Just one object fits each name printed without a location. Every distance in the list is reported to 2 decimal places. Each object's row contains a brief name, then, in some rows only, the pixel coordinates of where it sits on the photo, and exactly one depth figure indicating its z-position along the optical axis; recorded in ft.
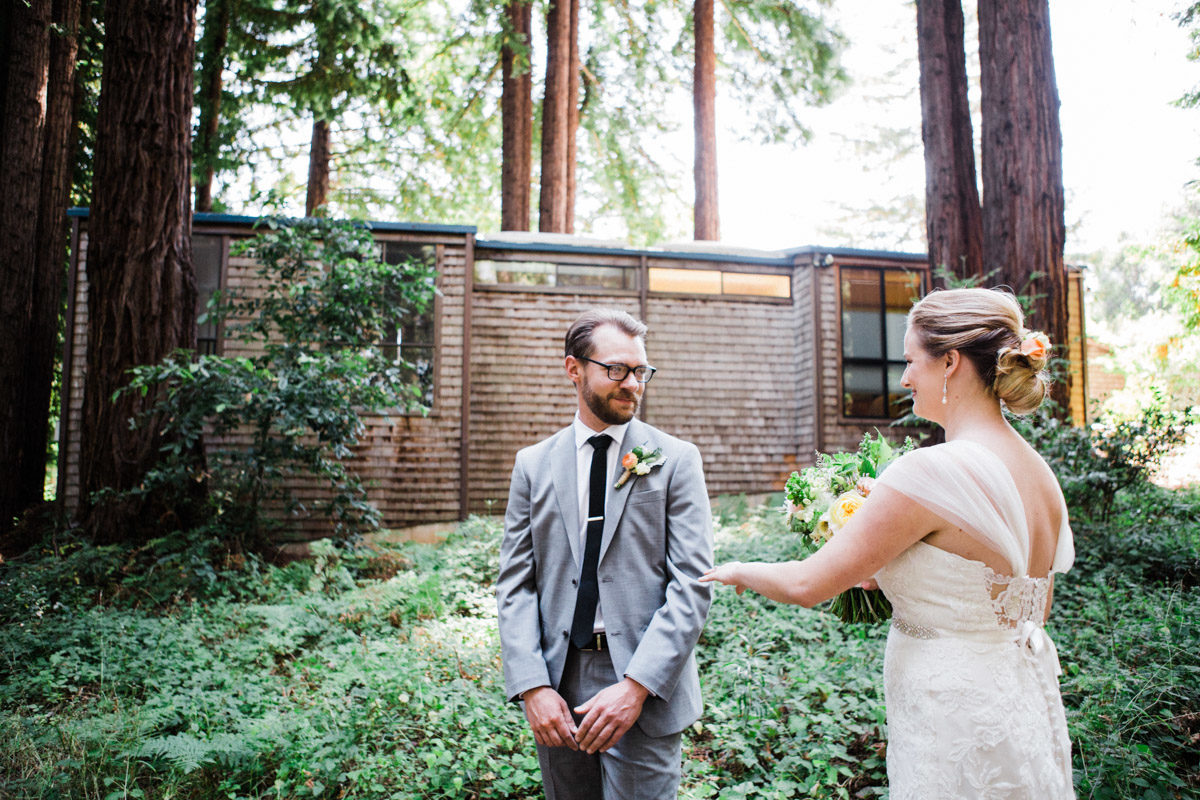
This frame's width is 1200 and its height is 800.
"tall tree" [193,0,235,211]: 46.42
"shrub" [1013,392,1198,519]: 23.43
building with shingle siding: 39.47
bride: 6.32
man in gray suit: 7.66
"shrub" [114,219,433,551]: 27.68
